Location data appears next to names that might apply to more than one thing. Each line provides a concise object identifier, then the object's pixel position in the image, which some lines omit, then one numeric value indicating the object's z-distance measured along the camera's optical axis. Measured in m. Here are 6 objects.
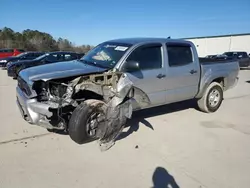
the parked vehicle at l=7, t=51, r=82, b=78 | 9.76
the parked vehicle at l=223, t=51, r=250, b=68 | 19.74
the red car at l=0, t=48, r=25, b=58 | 20.31
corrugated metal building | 31.56
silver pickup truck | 3.12
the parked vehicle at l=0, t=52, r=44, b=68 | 14.05
